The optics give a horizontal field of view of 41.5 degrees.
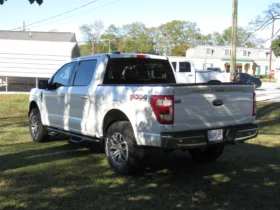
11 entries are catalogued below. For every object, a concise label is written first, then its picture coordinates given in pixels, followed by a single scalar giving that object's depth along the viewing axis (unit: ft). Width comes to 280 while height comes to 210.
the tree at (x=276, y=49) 212.37
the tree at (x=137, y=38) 298.15
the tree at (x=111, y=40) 281.58
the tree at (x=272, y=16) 56.34
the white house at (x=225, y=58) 235.61
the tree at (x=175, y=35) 304.50
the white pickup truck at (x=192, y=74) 65.82
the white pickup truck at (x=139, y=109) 15.61
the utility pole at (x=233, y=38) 44.45
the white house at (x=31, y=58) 71.46
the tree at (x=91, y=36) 279.24
